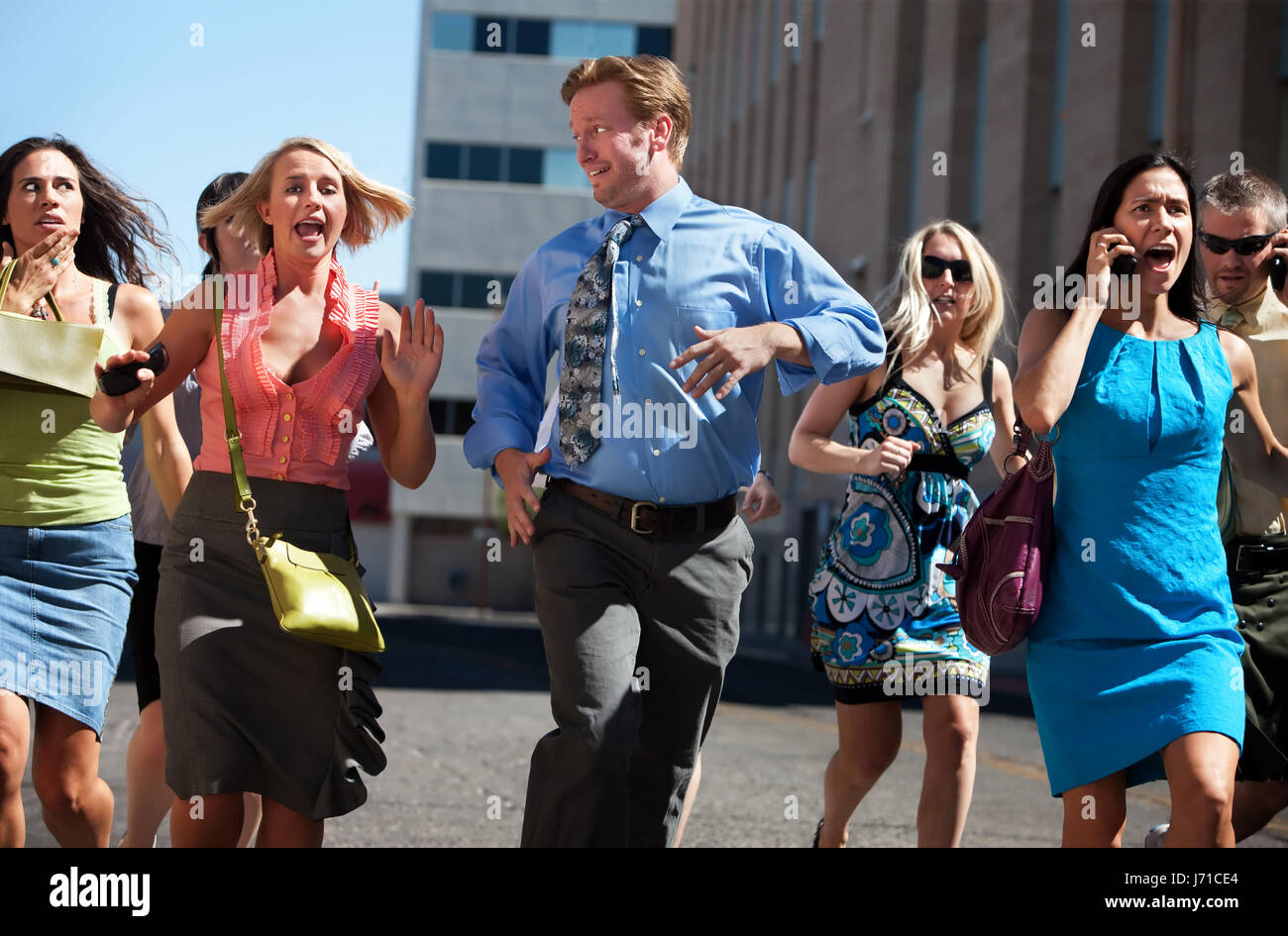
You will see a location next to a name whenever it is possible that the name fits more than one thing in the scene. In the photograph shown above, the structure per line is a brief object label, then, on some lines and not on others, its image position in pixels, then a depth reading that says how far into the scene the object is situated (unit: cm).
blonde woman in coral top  405
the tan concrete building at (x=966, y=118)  1817
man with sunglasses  498
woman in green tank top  452
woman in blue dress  396
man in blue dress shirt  396
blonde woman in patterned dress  533
